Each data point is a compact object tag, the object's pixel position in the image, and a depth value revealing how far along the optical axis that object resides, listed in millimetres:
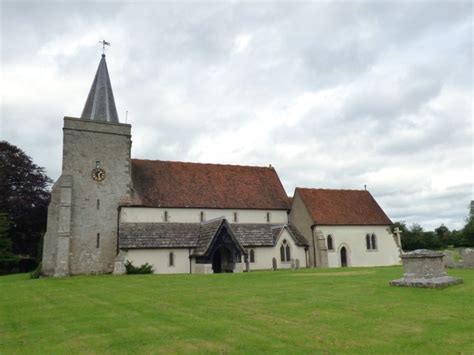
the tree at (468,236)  66438
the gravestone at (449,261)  25806
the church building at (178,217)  31062
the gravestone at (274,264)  33831
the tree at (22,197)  41188
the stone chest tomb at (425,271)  15258
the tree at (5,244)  36250
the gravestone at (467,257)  24375
